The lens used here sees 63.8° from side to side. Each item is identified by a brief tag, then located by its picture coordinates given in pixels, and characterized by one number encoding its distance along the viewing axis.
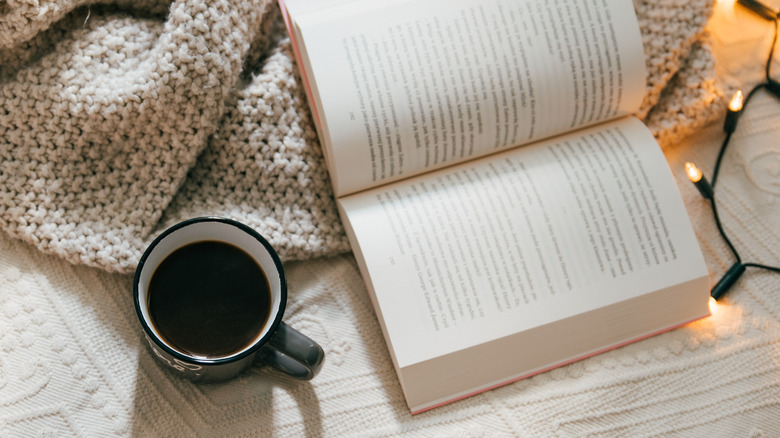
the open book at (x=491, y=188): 0.65
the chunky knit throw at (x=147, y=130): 0.62
